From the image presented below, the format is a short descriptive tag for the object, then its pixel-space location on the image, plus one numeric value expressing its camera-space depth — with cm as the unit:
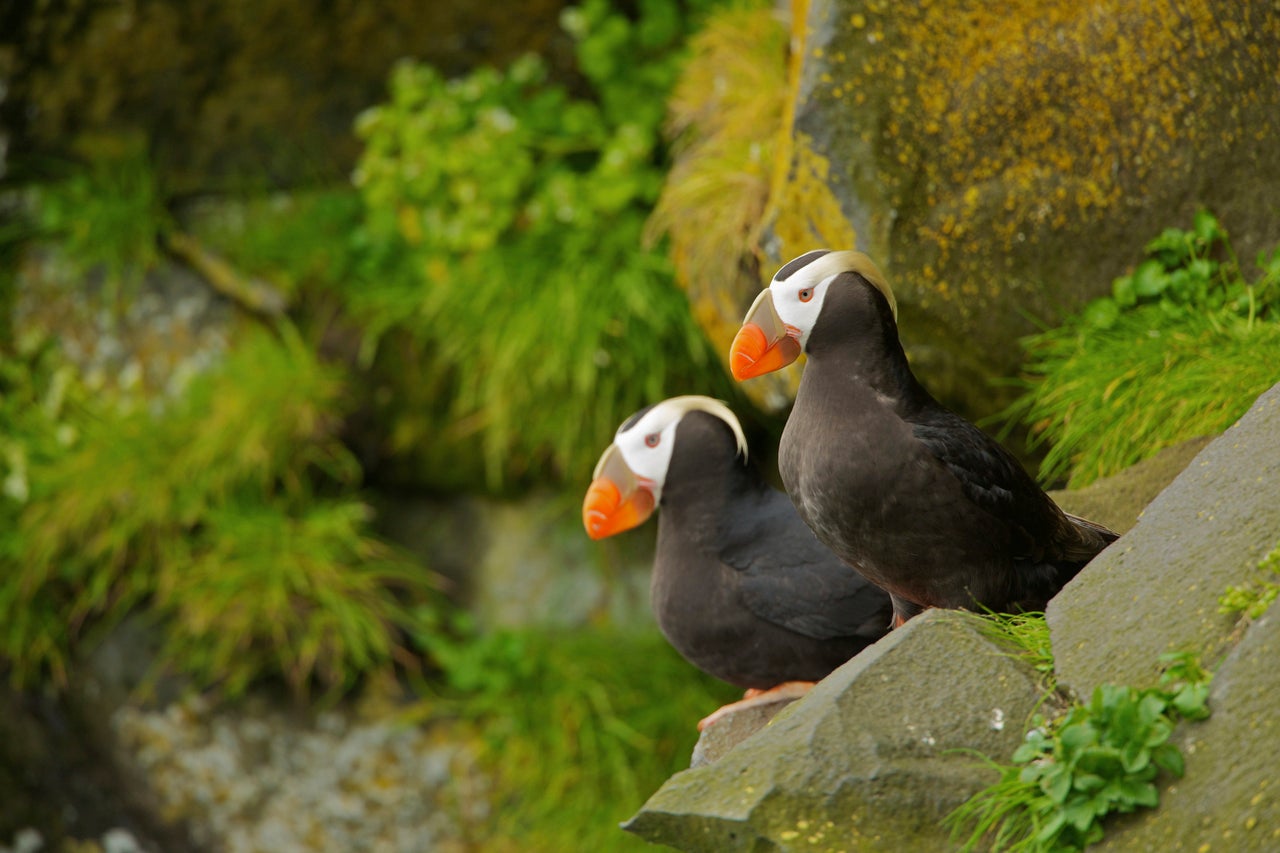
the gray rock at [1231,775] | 872
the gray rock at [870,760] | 881
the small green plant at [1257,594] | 877
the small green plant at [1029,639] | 885
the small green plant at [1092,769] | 876
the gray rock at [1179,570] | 881
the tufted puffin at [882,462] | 893
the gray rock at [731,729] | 911
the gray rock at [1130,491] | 913
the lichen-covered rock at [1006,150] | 923
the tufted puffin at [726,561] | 911
